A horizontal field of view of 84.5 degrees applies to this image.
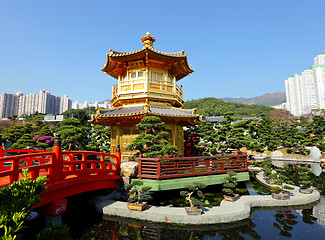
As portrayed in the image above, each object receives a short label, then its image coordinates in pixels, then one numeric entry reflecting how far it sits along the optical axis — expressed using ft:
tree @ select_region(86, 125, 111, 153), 50.04
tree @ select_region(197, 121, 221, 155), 51.64
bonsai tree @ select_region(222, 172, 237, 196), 29.58
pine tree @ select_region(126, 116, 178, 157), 33.81
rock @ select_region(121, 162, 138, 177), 33.51
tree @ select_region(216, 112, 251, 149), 47.49
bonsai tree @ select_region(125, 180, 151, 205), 25.55
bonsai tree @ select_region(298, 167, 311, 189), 33.60
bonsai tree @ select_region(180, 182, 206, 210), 24.14
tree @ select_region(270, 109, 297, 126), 157.36
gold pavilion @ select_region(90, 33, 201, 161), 45.44
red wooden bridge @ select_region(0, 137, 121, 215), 19.07
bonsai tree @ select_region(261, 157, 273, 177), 44.91
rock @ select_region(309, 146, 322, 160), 91.04
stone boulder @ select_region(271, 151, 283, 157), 98.27
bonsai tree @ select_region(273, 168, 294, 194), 31.07
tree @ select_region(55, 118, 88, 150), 41.17
